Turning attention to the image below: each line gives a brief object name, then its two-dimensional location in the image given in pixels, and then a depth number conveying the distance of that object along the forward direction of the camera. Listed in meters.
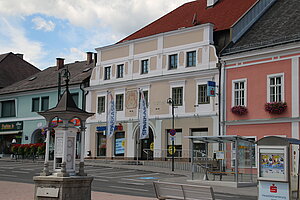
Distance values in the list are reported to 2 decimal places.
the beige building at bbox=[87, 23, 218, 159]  34.72
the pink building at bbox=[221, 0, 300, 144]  29.28
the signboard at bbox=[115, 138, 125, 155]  39.42
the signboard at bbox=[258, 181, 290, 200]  13.95
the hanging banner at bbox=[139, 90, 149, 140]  36.28
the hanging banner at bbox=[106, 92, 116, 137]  38.97
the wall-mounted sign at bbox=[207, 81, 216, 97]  32.66
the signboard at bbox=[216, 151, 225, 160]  25.92
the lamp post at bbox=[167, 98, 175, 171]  34.21
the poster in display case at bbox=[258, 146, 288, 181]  14.16
